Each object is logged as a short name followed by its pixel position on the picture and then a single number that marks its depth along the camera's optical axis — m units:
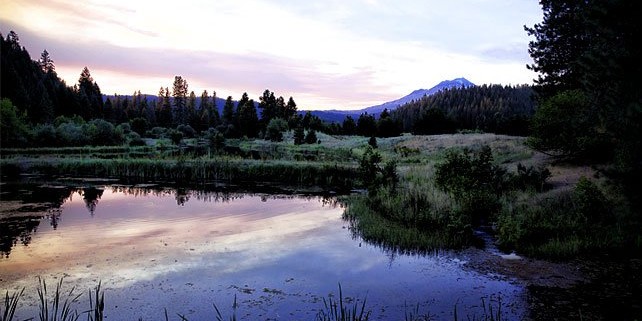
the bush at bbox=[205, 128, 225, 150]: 79.00
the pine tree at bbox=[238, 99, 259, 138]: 102.81
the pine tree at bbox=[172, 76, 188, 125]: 138.00
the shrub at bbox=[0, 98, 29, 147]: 52.48
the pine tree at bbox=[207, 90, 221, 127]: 123.65
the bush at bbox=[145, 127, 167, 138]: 97.72
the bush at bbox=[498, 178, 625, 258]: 13.62
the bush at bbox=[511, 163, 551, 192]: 22.05
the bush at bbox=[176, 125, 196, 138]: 102.31
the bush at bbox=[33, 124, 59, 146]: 57.47
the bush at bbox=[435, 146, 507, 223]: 18.86
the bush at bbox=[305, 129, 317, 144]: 75.31
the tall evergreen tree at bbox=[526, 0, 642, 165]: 12.46
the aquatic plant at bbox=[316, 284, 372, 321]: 8.77
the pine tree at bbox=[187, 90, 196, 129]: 119.36
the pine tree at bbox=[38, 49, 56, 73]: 132.00
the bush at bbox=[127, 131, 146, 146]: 67.67
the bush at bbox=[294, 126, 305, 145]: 75.62
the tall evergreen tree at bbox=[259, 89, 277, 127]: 117.06
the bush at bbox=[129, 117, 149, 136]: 96.19
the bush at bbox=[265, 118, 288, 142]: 87.12
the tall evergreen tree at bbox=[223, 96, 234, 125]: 115.14
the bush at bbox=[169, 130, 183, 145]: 76.81
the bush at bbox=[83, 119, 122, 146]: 63.84
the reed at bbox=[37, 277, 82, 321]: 8.62
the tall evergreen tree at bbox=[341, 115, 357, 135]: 100.69
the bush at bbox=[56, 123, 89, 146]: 59.00
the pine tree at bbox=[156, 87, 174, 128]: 124.50
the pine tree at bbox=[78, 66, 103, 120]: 106.59
